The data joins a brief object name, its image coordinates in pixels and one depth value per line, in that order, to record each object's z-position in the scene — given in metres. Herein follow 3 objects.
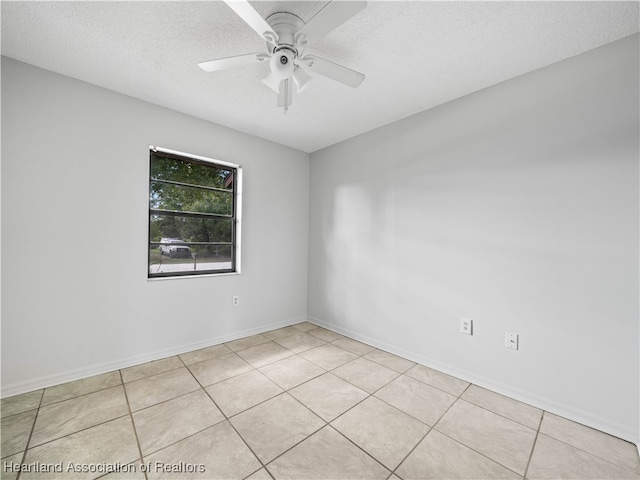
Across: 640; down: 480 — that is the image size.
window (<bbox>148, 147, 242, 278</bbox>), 2.66
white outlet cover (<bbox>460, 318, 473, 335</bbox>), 2.26
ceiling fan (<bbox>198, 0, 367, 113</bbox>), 1.24
